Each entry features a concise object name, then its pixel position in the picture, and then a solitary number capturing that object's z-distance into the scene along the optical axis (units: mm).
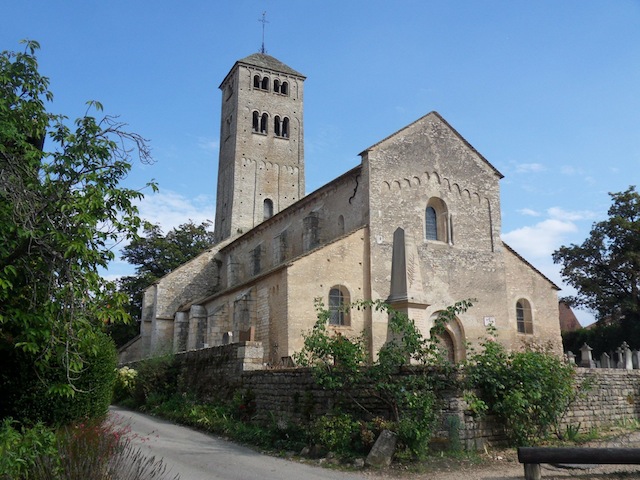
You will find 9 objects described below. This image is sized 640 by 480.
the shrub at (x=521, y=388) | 11016
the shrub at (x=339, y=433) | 10883
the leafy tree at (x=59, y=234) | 7137
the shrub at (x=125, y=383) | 21078
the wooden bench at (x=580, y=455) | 8445
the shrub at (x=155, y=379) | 19625
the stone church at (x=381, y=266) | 21641
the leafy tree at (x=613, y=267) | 34031
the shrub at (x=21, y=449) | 6203
